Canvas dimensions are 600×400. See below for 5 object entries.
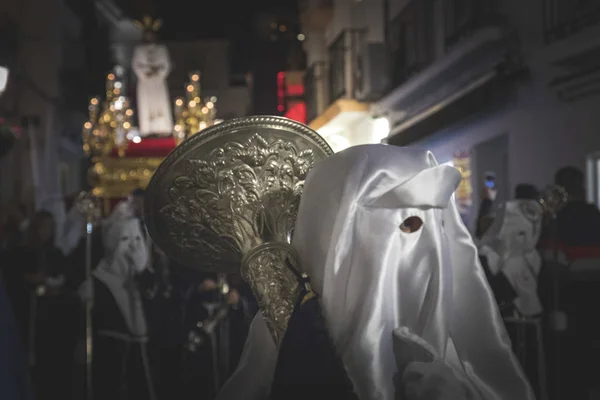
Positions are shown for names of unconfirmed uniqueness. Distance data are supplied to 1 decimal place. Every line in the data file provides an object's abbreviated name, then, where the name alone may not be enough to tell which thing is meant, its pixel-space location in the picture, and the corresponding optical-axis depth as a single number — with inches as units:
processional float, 885.2
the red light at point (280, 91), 1222.9
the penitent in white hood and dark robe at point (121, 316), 403.5
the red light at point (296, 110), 1185.2
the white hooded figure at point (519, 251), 335.6
